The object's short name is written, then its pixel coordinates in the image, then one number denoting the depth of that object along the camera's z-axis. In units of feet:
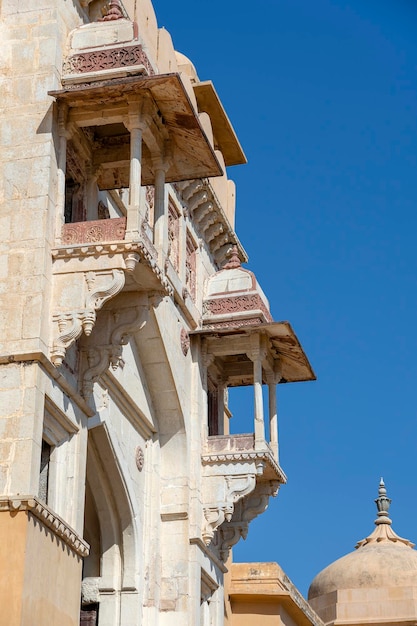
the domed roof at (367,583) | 95.14
